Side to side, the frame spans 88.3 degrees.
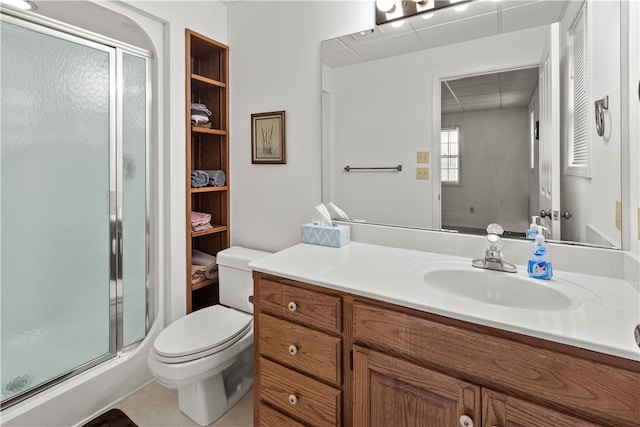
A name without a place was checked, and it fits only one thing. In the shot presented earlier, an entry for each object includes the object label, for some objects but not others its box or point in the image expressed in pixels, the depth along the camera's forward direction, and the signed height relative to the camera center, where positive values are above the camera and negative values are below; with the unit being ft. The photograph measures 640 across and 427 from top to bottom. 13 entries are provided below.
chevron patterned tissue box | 5.47 -0.49
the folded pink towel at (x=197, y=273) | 7.08 -1.46
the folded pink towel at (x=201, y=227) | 7.10 -0.46
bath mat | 5.31 -3.51
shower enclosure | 4.84 +0.09
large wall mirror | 4.06 +1.27
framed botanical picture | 6.72 +1.43
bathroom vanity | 2.55 -1.35
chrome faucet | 4.14 -0.68
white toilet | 4.89 -2.23
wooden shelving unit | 7.02 +1.33
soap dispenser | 3.84 -0.69
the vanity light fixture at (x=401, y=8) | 5.10 +3.16
